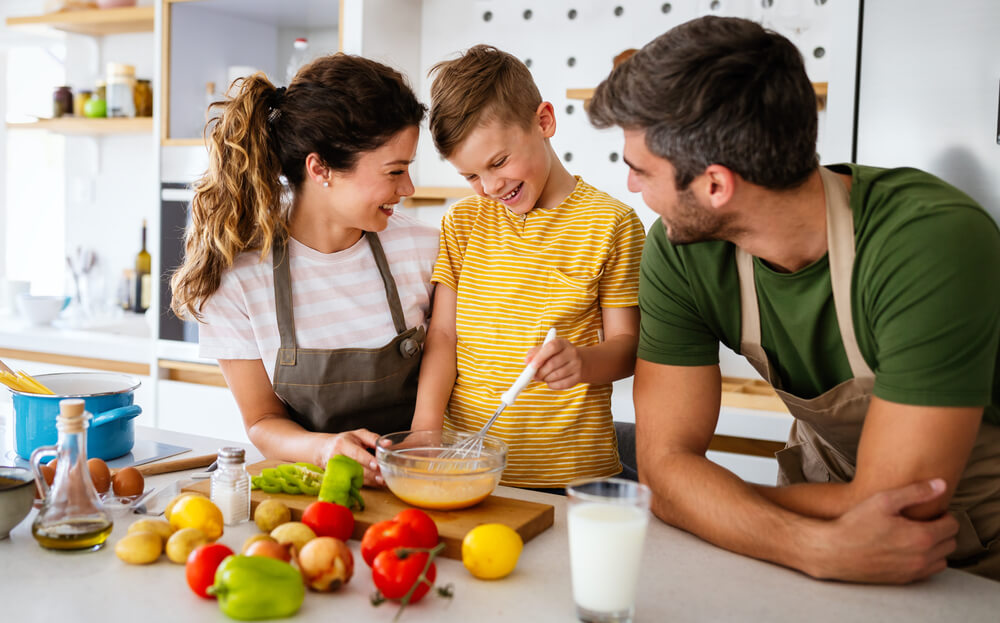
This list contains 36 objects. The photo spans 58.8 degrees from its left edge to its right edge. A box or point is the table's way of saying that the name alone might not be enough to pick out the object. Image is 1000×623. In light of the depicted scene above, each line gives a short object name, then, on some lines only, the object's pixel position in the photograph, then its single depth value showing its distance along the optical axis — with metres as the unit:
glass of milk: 0.91
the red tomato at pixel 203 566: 0.97
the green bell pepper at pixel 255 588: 0.91
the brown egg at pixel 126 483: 1.28
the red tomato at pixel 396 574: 0.95
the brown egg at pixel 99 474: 1.28
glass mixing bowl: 1.21
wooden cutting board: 1.15
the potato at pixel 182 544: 1.07
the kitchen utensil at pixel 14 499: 1.12
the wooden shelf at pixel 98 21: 3.74
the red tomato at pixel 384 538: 1.03
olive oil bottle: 1.07
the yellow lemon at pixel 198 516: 1.11
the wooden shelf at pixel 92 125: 3.68
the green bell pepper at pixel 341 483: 1.21
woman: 1.67
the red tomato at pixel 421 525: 1.05
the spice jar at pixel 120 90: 3.74
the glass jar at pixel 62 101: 3.96
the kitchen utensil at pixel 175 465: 1.47
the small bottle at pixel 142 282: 3.95
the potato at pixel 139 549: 1.07
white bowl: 3.88
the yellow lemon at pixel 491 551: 1.03
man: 1.11
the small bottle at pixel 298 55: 3.38
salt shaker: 1.20
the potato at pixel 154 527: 1.10
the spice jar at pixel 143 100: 3.82
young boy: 1.62
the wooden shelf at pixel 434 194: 3.09
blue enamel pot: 1.45
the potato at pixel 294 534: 1.05
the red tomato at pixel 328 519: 1.12
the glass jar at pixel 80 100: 3.93
